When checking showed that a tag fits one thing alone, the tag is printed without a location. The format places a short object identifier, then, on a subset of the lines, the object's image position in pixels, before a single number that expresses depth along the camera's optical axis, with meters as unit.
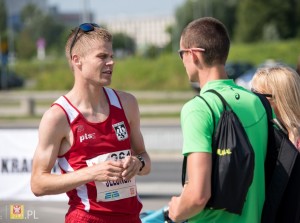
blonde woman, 7.00
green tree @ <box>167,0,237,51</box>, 143.91
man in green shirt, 5.58
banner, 15.11
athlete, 6.48
